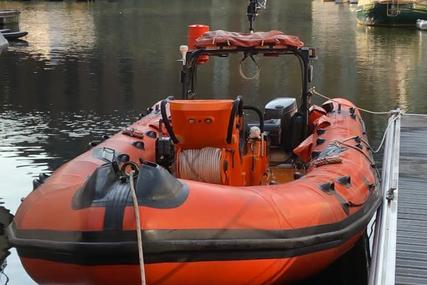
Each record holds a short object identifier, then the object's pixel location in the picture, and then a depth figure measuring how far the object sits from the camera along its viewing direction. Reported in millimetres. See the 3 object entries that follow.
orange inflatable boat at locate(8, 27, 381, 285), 4086
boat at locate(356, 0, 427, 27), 29219
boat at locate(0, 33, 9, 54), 18506
